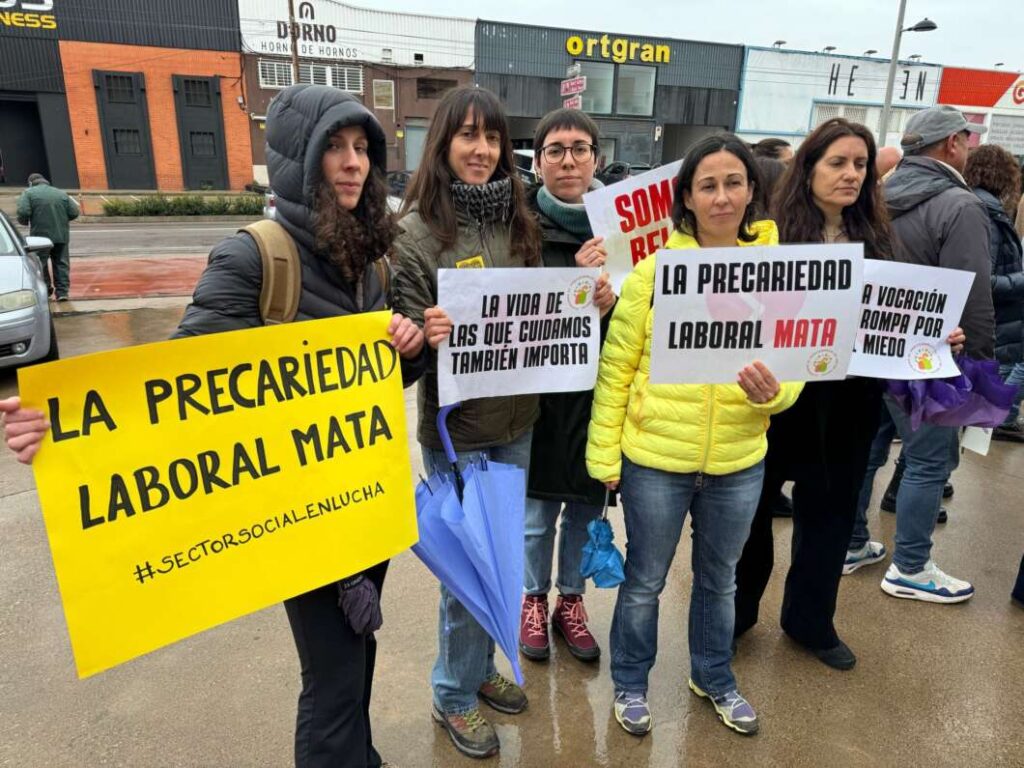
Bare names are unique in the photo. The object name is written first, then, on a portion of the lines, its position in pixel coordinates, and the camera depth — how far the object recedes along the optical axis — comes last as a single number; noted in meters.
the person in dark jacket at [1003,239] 3.60
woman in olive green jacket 2.14
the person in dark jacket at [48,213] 10.34
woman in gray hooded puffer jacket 1.63
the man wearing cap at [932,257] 2.72
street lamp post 17.52
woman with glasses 2.55
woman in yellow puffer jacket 2.10
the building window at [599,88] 33.44
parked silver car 5.93
